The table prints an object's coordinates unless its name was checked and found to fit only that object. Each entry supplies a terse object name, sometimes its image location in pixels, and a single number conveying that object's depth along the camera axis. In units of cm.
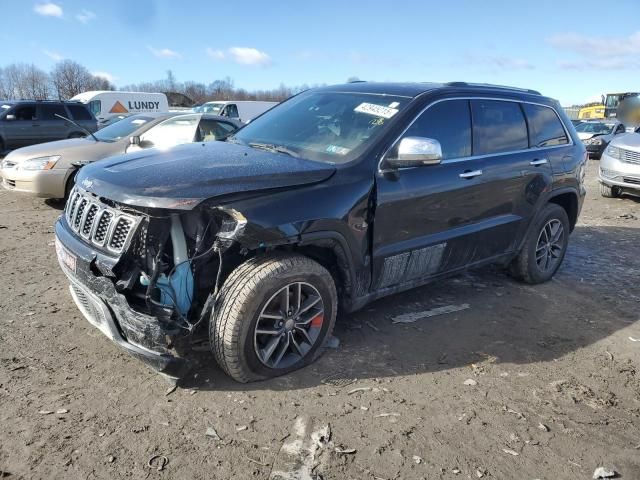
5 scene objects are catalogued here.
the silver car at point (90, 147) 744
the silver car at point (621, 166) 979
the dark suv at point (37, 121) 1491
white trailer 2750
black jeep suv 286
